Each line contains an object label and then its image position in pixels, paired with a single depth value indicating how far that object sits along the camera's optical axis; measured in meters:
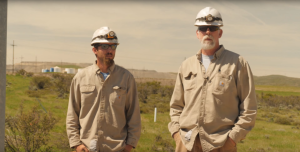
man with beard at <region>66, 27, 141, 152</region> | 3.83
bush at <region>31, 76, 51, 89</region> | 40.72
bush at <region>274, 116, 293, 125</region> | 23.50
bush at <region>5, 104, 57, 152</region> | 9.36
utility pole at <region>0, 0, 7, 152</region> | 5.02
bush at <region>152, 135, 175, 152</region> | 12.29
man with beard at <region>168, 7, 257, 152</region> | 3.76
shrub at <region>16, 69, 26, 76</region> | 63.75
